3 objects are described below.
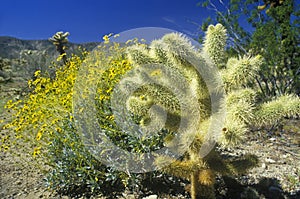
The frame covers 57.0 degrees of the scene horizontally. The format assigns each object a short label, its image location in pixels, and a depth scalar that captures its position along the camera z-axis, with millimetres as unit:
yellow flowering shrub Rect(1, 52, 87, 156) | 2871
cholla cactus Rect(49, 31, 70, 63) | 10632
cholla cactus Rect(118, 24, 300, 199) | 1772
